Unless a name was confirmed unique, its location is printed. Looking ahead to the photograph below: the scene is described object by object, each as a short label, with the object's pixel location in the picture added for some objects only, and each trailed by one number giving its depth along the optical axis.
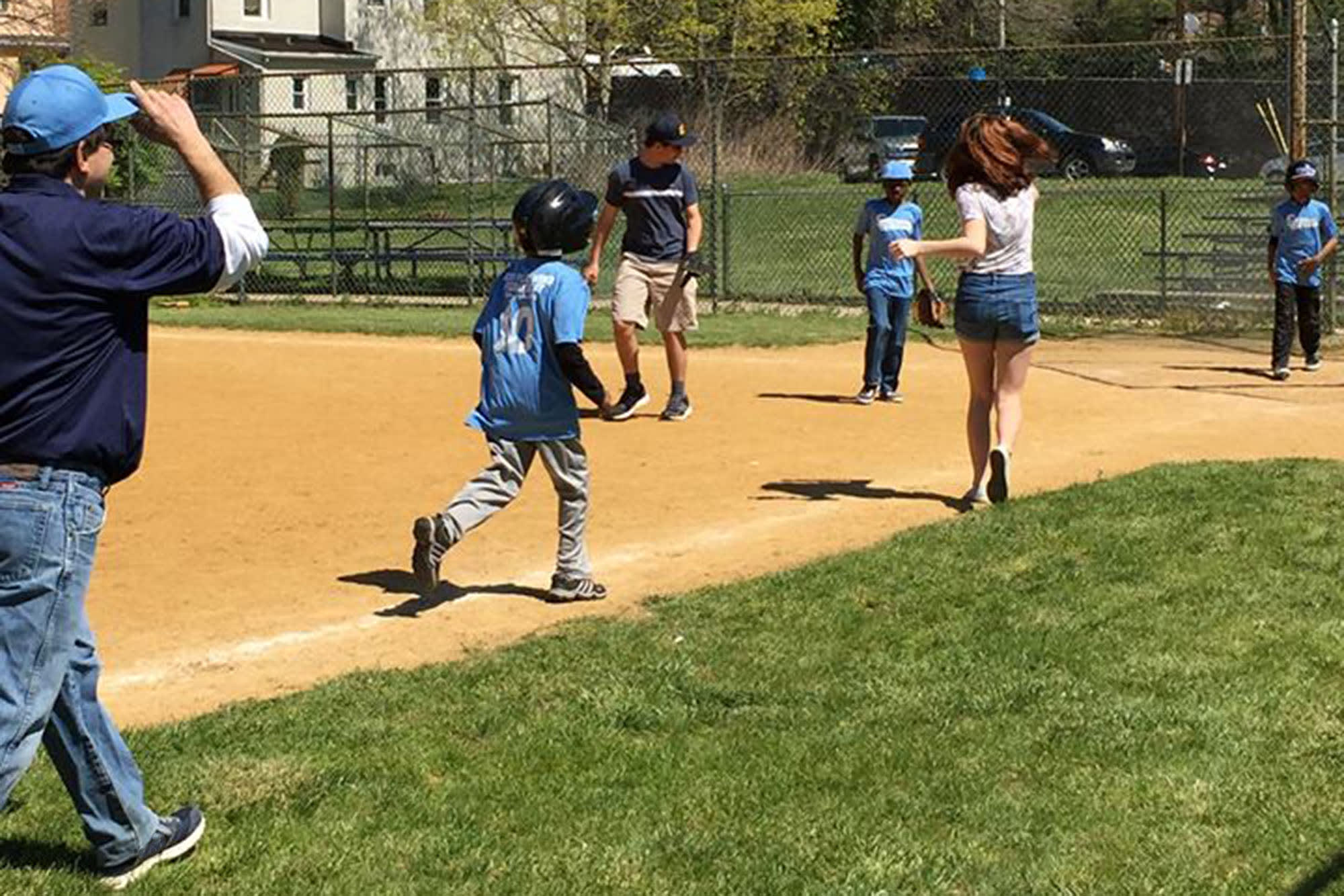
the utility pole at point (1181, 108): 22.14
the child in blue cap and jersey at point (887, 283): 13.55
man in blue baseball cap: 4.27
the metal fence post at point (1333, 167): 17.27
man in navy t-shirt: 12.85
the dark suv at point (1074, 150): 29.16
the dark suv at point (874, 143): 29.48
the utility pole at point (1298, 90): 16.66
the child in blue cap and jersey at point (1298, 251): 14.80
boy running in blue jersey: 7.73
